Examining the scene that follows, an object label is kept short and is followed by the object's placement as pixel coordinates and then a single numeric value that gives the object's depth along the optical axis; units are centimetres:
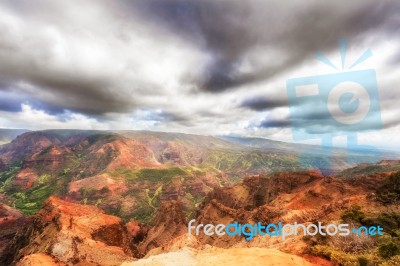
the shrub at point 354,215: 3297
